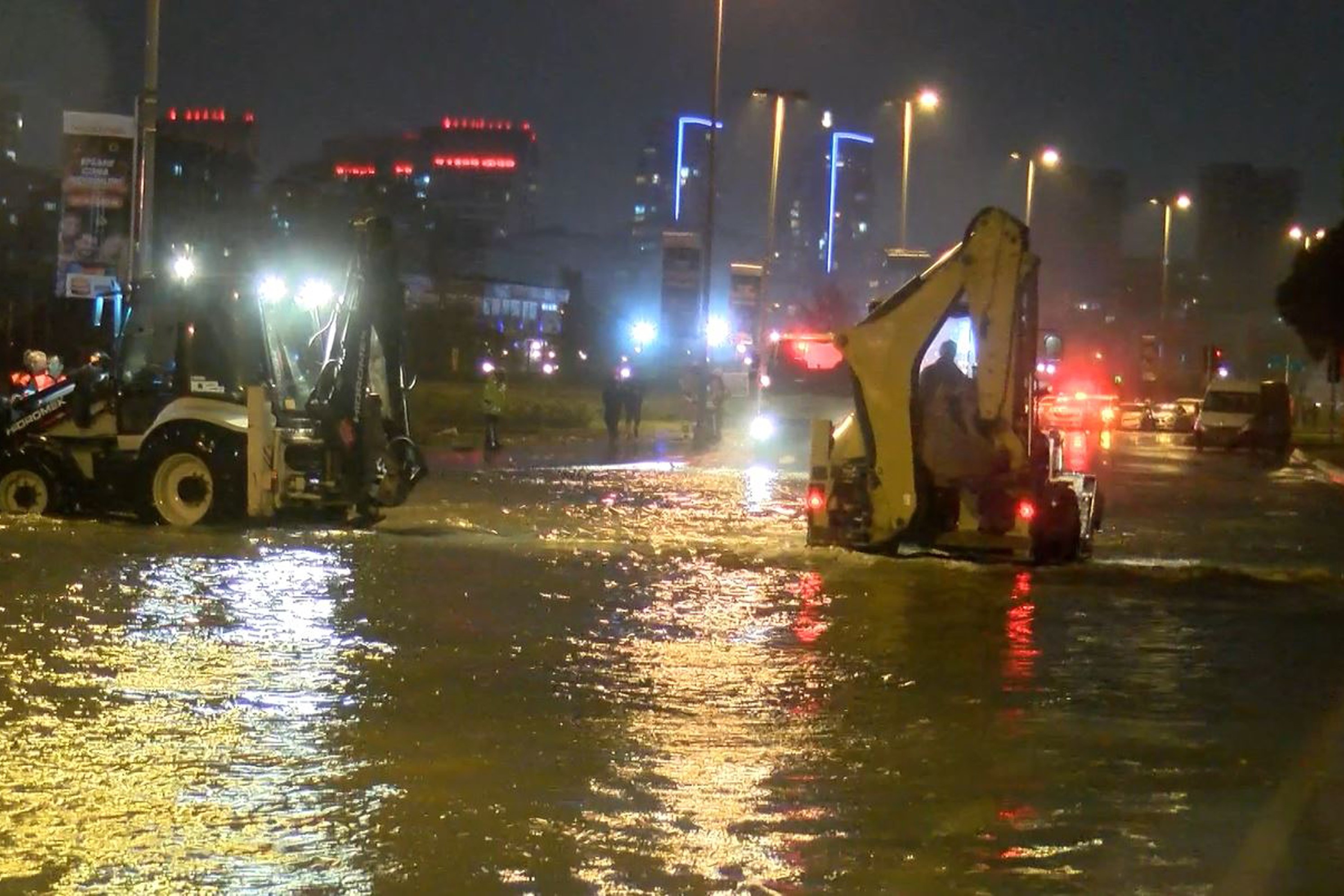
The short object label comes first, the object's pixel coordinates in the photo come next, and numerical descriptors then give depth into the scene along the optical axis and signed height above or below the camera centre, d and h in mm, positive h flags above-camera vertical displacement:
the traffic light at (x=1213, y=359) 62344 +2377
